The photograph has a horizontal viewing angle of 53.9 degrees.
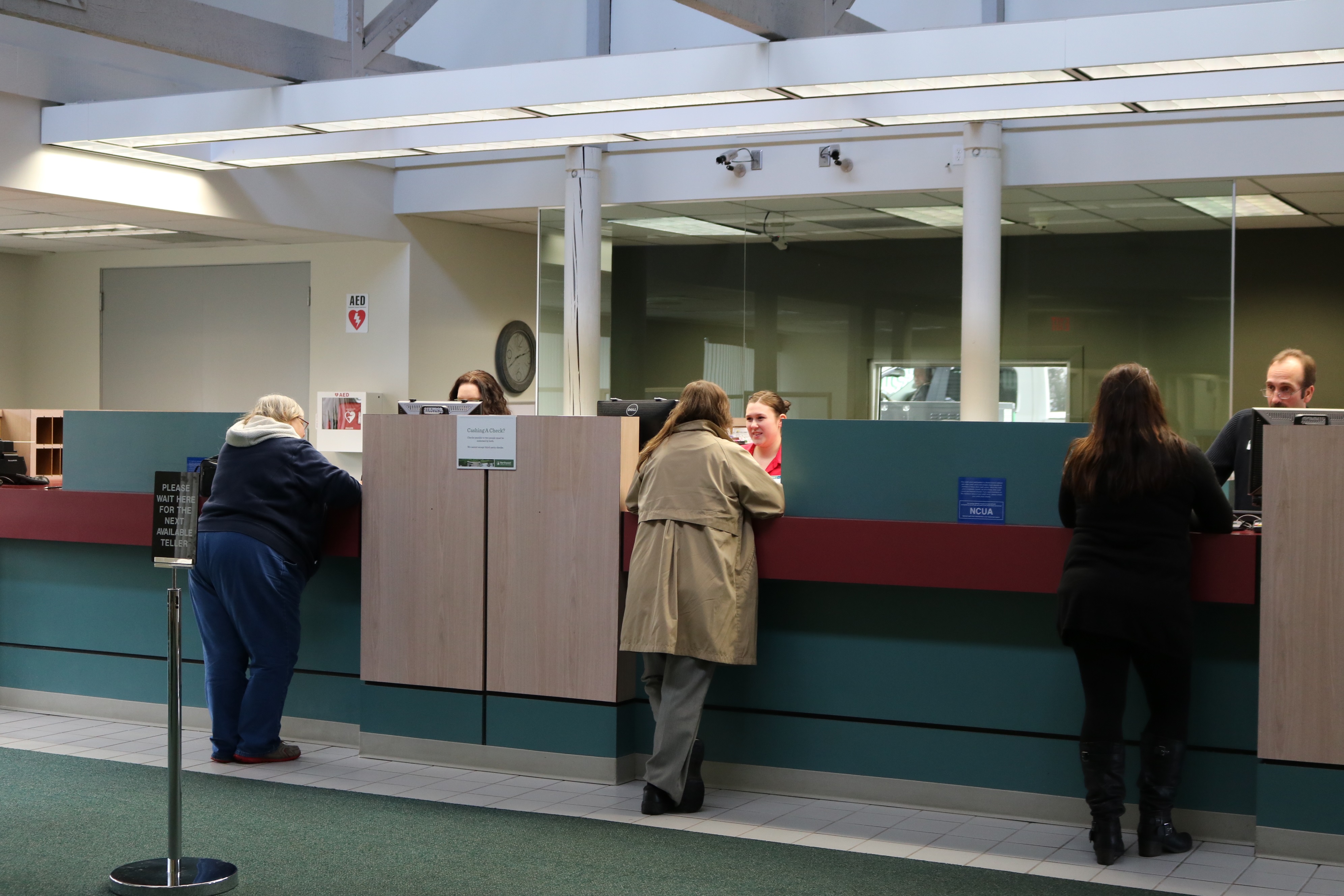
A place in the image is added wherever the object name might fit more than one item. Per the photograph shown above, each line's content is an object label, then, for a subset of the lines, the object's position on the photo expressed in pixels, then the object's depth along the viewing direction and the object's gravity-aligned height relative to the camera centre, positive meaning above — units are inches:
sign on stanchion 142.2 -32.0
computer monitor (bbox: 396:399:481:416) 224.7 +5.0
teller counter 168.4 -28.1
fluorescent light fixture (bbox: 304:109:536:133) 242.1 +59.3
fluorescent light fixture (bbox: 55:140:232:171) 290.4 +63.7
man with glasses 181.5 +6.6
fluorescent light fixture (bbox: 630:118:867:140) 246.8 +59.3
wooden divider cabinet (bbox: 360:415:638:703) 193.2 -18.5
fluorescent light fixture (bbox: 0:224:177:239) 366.9 +57.0
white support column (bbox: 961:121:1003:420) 298.5 +40.1
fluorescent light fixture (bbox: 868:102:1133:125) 223.9 +57.9
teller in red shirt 230.1 +2.8
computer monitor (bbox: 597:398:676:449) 208.7 +4.3
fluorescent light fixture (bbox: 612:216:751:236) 344.5 +56.1
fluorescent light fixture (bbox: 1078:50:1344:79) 187.5 +55.2
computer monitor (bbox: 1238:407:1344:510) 166.6 +3.4
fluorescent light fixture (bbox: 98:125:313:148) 262.2 +61.4
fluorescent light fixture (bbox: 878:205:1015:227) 315.3 +54.7
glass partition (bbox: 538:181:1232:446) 296.8 +35.0
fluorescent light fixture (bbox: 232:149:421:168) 277.9 +60.7
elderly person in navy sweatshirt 200.8 -20.8
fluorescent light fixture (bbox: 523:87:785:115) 220.4 +58.0
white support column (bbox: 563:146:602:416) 347.6 +42.6
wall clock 425.4 +26.6
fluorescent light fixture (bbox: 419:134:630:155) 255.8 +60.3
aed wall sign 389.1 +36.3
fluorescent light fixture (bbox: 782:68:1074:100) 202.7 +56.6
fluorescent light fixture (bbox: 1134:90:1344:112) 210.5 +55.7
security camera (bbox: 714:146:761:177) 331.6 +70.6
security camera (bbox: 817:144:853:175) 320.2 +68.8
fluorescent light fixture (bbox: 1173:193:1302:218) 290.5 +62.2
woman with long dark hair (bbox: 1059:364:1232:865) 154.9 -16.4
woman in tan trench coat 175.3 -19.8
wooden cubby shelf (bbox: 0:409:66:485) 381.1 -1.1
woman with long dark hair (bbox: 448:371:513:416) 249.3 +9.0
